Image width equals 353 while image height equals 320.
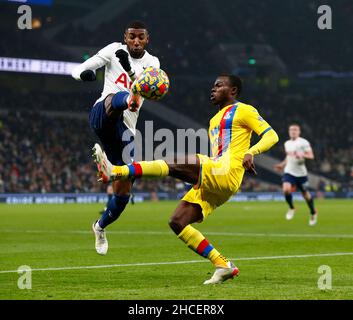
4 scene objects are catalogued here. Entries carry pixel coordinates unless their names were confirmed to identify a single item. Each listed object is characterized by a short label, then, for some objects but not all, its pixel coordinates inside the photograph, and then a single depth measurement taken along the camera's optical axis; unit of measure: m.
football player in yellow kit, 8.91
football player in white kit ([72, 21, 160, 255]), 10.62
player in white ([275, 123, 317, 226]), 23.67
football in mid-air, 9.27
